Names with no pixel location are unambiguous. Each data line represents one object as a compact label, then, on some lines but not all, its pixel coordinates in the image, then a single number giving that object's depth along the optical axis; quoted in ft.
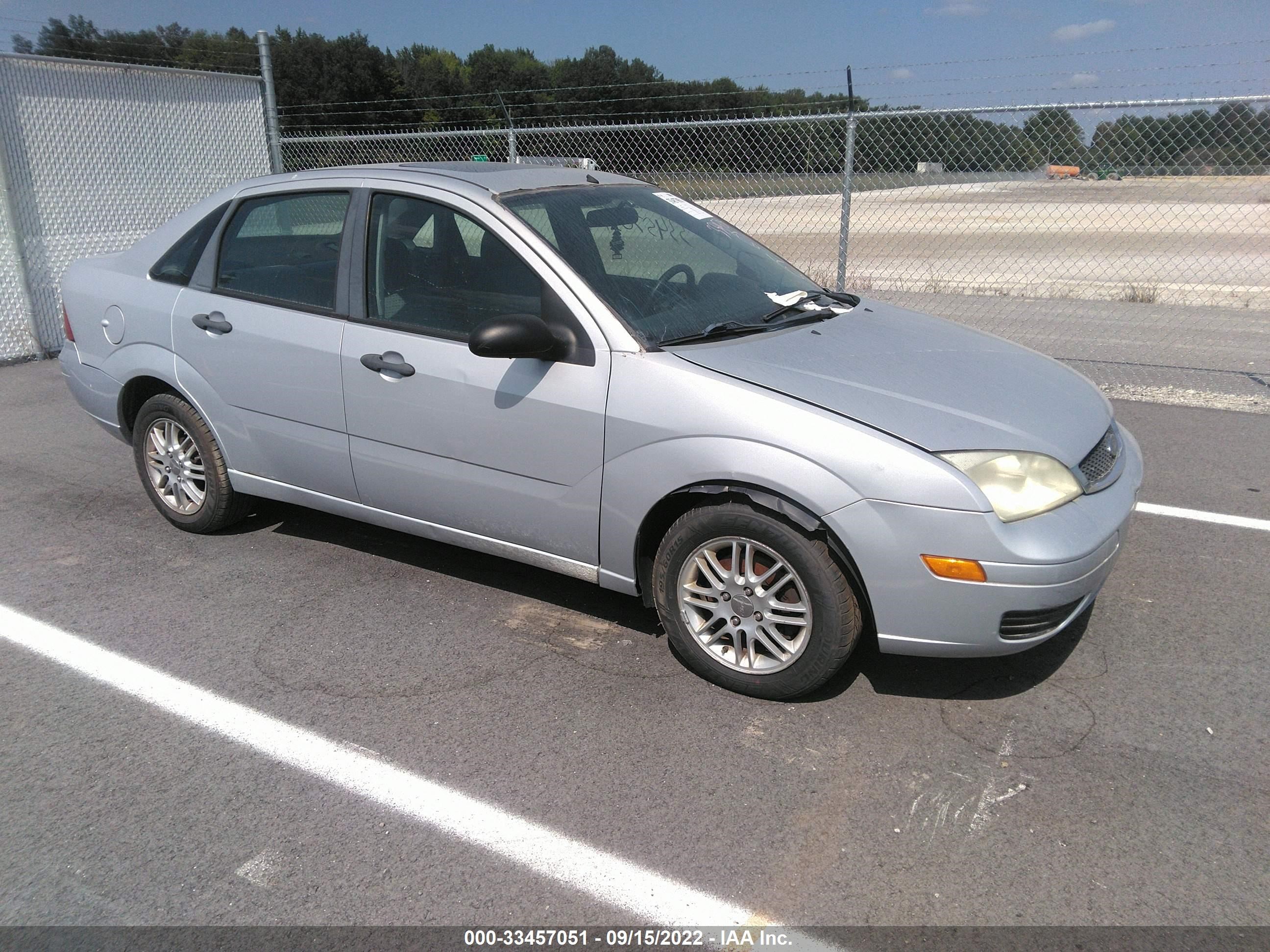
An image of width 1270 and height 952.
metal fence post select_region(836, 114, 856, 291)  26.50
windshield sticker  15.31
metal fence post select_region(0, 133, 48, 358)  29.09
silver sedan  10.24
